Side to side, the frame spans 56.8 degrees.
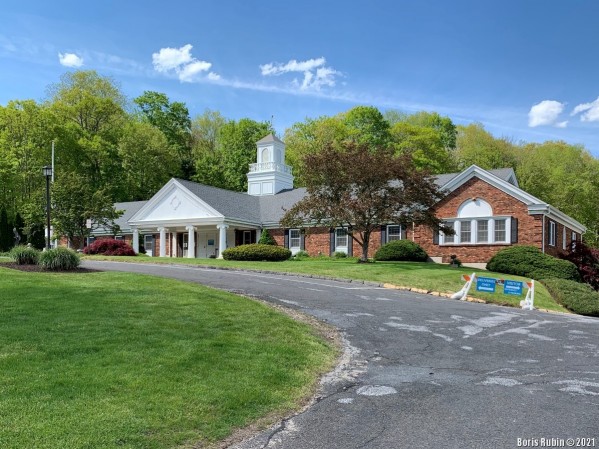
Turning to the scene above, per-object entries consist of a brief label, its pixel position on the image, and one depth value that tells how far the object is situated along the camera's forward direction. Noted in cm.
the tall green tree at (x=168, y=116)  6806
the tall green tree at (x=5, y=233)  3944
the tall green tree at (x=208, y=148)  6234
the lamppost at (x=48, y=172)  2317
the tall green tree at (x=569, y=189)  4625
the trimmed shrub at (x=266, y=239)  3678
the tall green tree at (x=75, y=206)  3500
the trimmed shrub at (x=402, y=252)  3042
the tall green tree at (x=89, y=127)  5169
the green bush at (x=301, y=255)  3488
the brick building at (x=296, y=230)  3016
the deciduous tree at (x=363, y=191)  2669
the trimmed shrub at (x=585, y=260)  2902
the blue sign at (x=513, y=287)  1830
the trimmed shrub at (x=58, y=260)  1803
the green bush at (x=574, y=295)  1998
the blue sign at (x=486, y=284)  1867
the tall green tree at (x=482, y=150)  5500
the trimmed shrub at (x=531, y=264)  2611
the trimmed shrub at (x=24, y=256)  1952
